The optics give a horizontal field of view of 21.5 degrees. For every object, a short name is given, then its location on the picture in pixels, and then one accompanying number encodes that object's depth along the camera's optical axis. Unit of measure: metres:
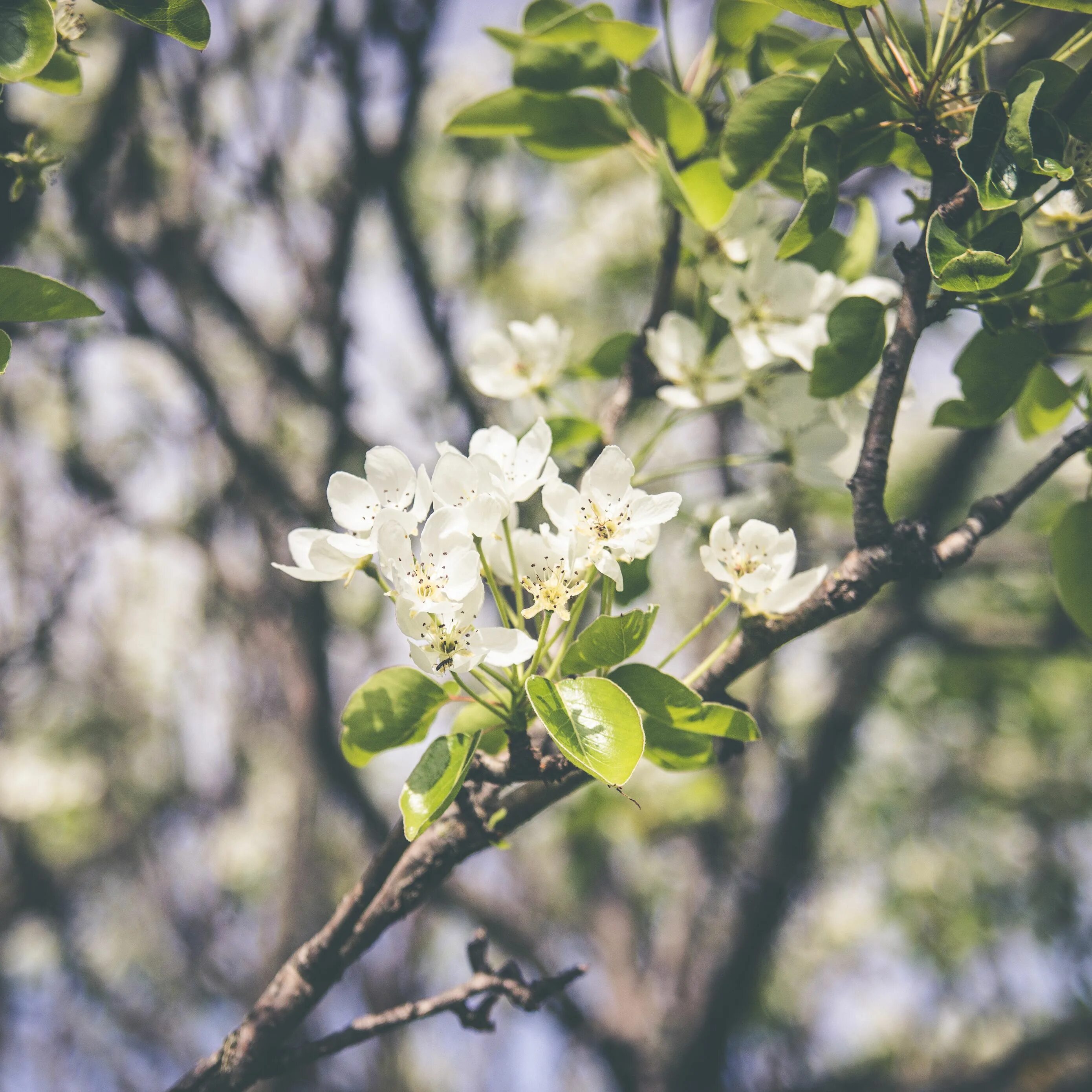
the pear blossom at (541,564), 0.69
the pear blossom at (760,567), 0.71
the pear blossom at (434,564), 0.67
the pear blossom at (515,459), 0.69
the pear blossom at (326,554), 0.69
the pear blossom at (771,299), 0.75
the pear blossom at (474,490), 0.68
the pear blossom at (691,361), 0.77
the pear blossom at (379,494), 0.69
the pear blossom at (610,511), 0.68
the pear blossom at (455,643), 0.67
